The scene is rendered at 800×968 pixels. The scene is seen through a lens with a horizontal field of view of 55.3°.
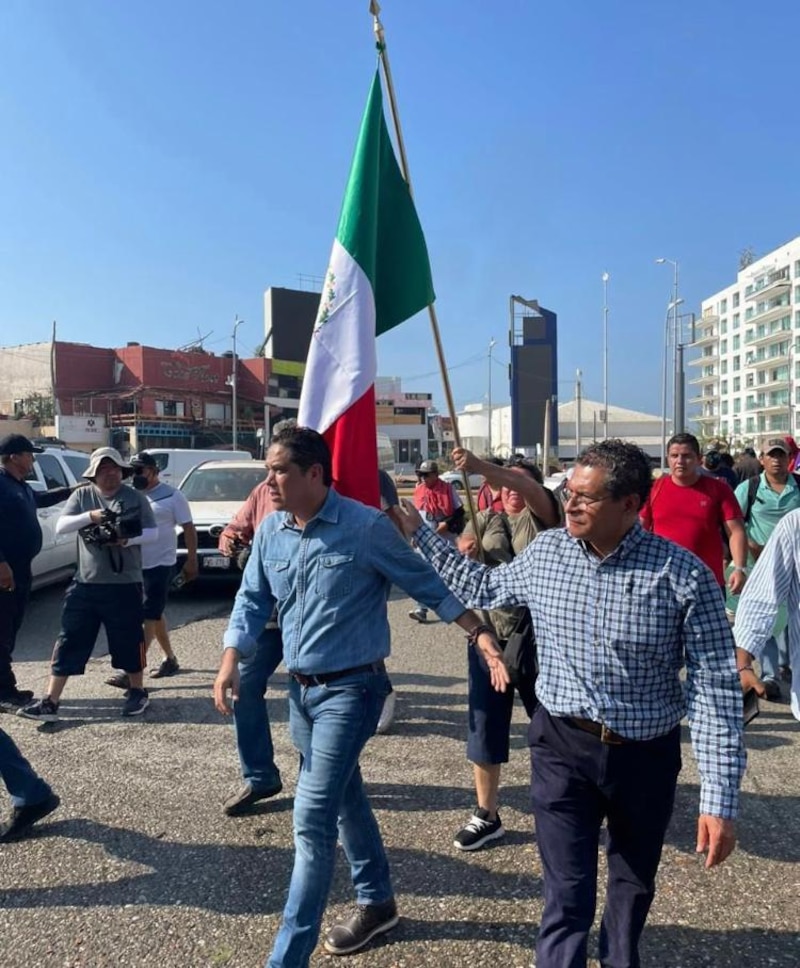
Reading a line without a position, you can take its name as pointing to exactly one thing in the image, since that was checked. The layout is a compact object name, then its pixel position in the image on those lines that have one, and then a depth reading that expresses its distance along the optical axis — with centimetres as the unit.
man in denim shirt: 259
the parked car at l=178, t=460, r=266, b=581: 970
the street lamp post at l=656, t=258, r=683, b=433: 2353
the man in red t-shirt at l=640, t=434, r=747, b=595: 546
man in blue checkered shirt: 216
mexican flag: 370
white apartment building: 8600
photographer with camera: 529
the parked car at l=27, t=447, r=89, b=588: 936
